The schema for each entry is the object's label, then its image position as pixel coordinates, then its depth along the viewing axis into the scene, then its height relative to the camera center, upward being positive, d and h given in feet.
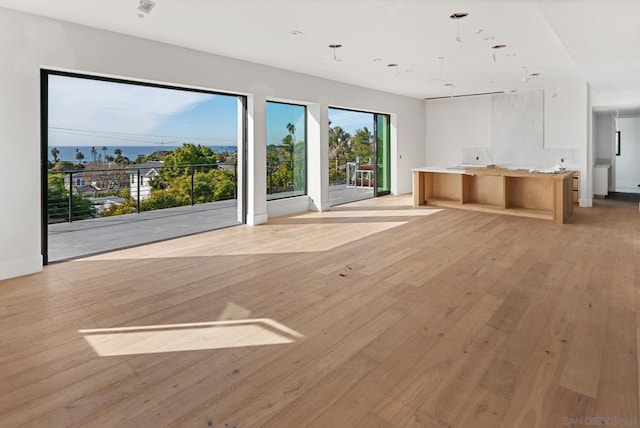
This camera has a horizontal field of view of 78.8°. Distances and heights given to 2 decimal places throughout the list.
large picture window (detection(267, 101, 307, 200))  23.38 +2.96
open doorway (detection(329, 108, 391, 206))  31.42 +3.88
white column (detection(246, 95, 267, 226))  20.63 +2.13
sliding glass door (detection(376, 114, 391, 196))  32.30 +3.70
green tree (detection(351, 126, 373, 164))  32.37 +4.40
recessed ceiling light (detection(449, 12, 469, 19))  13.02 +6.15
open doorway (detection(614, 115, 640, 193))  35.58 +3.94
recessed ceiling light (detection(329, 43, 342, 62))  16.84 +6.66
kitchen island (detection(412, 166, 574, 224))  21.06 +0.39
